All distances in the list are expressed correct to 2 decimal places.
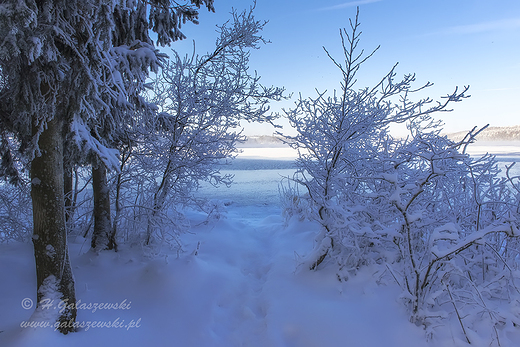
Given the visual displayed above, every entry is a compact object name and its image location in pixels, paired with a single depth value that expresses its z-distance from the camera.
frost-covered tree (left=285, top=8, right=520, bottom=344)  2.77
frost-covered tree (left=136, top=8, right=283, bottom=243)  4.85
